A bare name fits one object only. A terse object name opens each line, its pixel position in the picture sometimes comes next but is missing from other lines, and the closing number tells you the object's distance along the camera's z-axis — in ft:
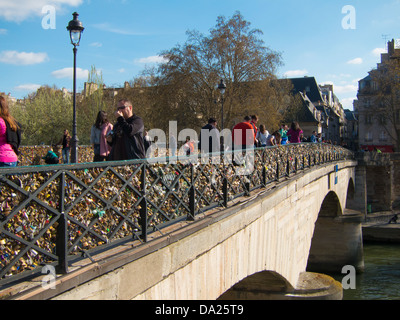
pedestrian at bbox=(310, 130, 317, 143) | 63.94
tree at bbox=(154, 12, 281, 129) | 109.19
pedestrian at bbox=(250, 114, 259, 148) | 32.55
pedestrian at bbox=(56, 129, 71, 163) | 45.57
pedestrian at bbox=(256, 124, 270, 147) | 39.45
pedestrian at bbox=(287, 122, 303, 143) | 49.21
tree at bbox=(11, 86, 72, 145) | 114.52
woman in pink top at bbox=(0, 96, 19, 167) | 15.66
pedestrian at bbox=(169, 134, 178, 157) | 54.70
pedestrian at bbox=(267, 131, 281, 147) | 39.37
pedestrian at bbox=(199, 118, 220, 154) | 26.68
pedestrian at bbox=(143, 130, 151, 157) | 24.85
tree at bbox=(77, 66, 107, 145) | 122.01
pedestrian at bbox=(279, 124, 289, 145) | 49.31
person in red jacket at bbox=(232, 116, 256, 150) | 28.58
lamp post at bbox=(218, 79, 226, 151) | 56.70
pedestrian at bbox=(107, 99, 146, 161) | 17.13
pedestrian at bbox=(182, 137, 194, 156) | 38.27
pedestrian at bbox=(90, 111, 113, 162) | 23.27
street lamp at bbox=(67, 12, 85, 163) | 35.14
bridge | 10.25
